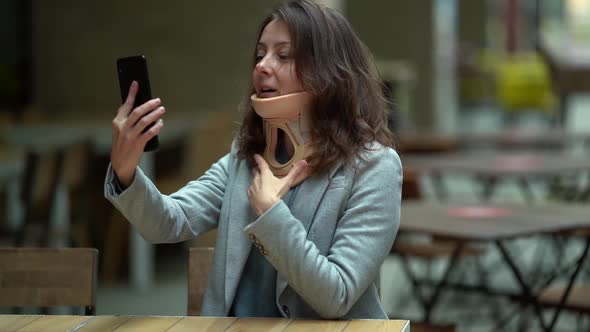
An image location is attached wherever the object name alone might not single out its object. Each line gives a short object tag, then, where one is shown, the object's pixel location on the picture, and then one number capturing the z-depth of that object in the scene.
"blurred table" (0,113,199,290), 6.84
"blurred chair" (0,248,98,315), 2.89
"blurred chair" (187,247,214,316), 3.02
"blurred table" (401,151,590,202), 6.31
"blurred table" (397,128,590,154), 8.10
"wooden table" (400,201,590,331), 4.08
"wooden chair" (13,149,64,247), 5.77
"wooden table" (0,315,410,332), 2.32
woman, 2.38
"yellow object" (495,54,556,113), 18.64
